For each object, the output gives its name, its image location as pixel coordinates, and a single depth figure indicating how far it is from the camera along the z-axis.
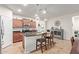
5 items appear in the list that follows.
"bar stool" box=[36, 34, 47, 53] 2.05
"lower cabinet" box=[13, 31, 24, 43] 1.95
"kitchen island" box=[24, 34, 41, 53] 1.97
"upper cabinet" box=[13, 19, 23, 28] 1.92
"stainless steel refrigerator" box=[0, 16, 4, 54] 1.84
